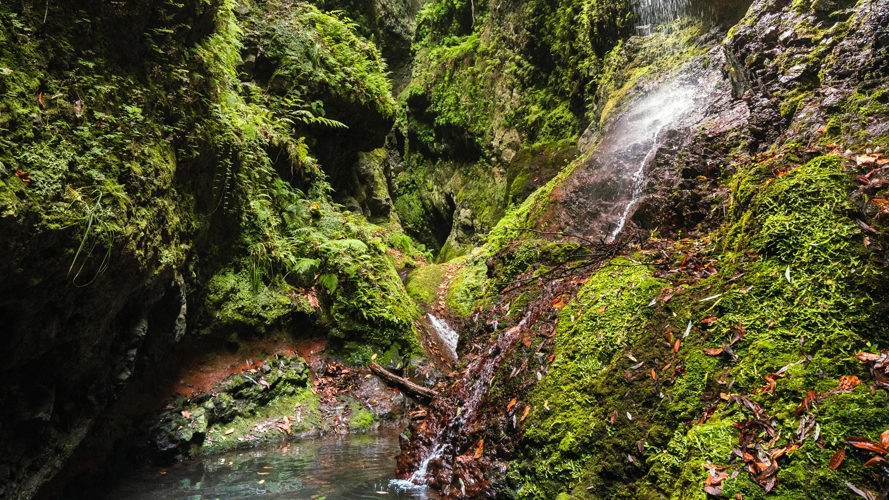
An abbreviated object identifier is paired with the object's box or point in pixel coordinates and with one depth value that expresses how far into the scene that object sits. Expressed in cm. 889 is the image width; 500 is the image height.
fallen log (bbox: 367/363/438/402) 572
